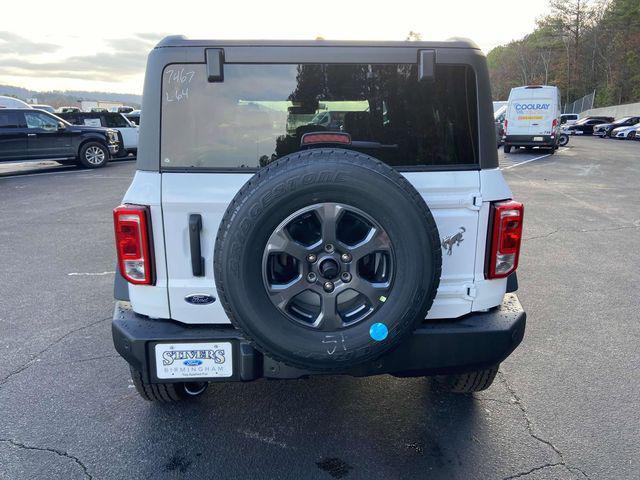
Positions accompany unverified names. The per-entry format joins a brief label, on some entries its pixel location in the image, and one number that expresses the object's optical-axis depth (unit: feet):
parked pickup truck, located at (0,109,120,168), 46.32
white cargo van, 68.03
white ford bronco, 6.92
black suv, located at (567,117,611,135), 134.10
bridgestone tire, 6.64
